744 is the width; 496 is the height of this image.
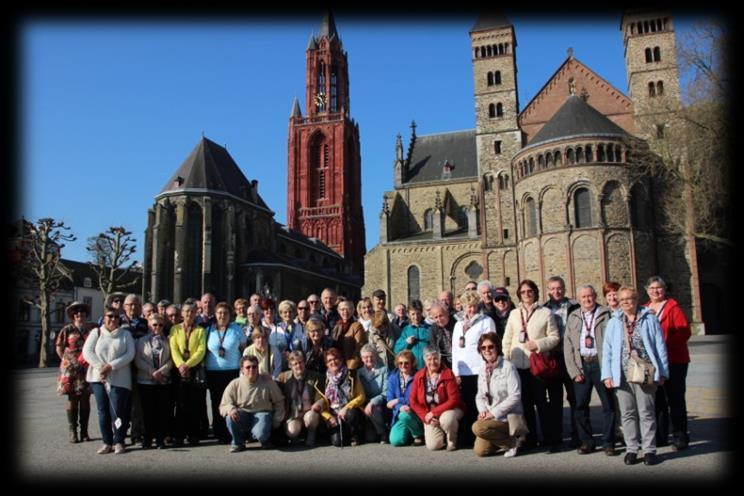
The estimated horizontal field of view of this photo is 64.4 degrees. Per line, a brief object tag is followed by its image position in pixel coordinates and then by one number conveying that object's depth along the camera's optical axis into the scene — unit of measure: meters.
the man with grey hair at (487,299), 8.83
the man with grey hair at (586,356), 7.50
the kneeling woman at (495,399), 7.49
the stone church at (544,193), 34.41
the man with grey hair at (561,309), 8.11
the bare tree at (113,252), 36.34
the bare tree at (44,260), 32.97
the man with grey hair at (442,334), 8.86
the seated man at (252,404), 8.32
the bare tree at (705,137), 20.45
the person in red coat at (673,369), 7.48
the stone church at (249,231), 44.47
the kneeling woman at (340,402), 8.52
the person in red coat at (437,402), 7.98
